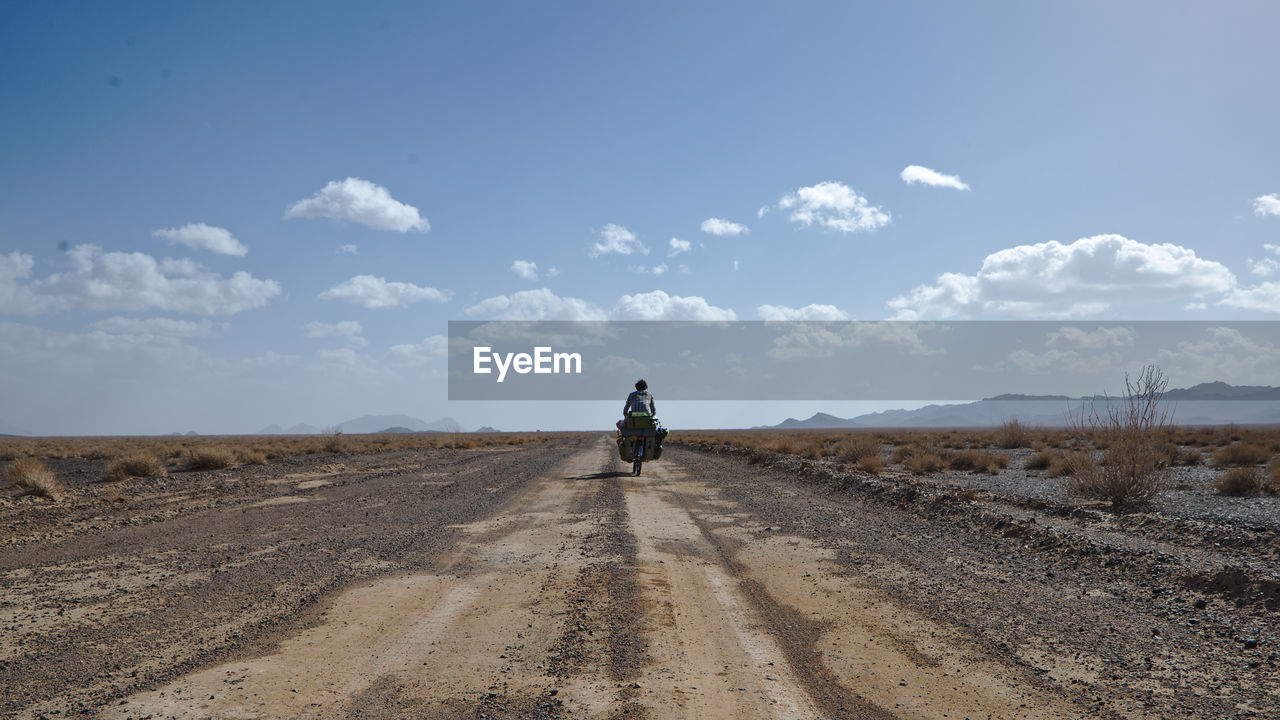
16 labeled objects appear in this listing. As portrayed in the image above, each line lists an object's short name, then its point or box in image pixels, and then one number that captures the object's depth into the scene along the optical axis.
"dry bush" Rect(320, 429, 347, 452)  37.59
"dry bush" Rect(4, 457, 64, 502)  14.88
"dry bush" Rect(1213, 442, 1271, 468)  23.86
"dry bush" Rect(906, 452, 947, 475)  23.43
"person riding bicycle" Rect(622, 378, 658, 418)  19.89
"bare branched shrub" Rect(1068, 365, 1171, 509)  13.09
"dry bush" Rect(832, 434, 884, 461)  27.08
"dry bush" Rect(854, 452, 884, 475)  21.53
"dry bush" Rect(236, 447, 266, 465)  27.06
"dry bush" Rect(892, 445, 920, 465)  28.16
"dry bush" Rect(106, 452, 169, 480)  20.70
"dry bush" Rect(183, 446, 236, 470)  24.92
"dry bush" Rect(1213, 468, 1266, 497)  15.16
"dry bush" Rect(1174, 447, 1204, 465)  25.34
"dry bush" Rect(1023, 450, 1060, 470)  23.95
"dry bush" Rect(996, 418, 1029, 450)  40.00
